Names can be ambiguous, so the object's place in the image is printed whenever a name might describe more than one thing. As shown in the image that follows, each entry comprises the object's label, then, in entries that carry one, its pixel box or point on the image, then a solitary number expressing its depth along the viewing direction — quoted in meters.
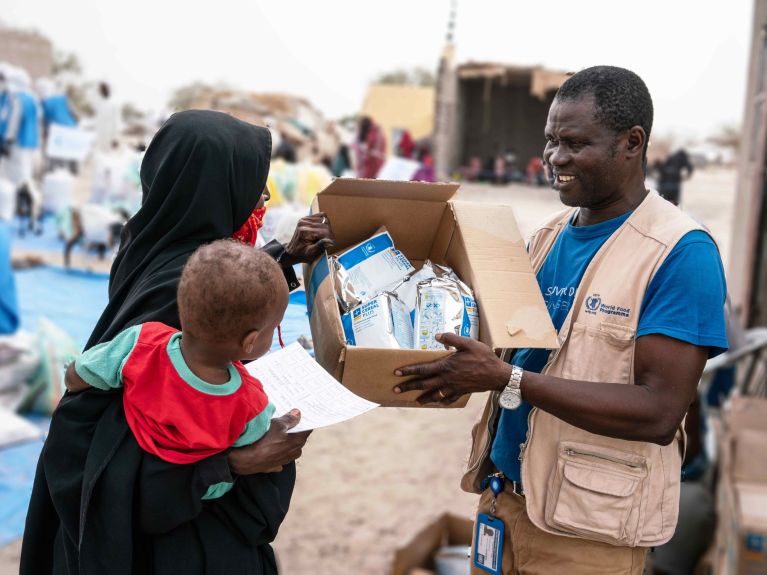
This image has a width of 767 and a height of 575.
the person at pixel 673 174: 13.89
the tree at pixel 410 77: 52.38
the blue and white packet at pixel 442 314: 1.82
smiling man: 1.58
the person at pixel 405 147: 15.17
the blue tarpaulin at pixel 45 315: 2.33
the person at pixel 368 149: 12.52
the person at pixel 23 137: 11.20
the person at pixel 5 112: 11.40
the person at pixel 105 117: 14.24
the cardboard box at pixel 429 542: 3.98
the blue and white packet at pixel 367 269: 1.95
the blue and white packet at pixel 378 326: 1.83
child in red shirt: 1.36
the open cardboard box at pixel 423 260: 1.71
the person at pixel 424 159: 10.77
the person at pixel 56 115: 13.53
